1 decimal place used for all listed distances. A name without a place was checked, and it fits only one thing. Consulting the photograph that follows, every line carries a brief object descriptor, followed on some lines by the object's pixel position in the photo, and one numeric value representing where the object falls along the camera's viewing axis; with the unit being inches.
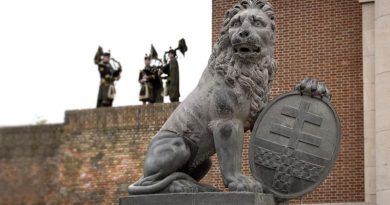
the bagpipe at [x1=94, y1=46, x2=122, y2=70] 1199.6
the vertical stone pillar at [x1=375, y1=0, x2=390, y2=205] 730.2
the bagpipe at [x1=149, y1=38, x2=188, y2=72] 1108.5
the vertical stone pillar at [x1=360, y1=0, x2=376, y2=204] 769.6
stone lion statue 356.5
